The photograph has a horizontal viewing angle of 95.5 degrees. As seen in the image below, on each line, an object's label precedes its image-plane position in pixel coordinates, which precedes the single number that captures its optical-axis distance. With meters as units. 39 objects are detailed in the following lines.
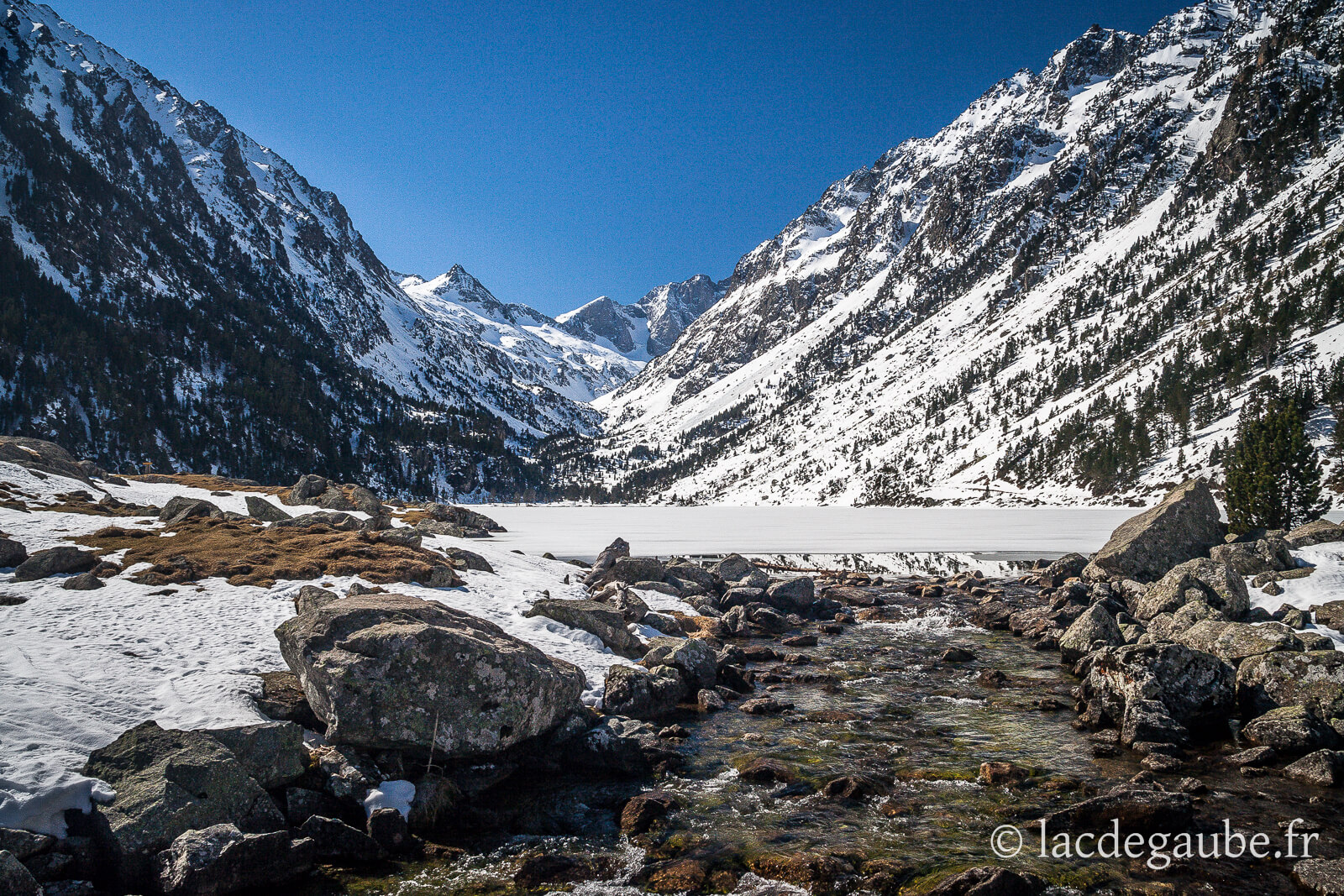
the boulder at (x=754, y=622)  27.50
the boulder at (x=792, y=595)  31.67
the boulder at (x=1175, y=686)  14.52
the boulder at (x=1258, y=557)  23.17
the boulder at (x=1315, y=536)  25.27
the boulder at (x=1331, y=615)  17.75
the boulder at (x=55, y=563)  17.94
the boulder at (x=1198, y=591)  20.36
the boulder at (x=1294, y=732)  12.77
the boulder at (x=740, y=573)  34.47
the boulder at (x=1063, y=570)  34.44
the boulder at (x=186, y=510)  31.74
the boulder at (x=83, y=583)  17.44
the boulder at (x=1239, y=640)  15.94
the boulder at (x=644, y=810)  11.07
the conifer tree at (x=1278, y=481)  37.03
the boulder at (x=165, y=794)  8.66
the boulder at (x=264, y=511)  39.00
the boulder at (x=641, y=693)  16.44
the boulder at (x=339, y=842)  9.80
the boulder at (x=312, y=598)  17.33
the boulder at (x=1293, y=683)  13.78
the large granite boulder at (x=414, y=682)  11.81
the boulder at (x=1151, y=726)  13.75
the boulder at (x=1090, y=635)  20.61
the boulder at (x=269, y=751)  10.47
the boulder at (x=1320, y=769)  11.60
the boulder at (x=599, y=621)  20.75
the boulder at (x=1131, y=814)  10.32
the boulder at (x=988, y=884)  8.62
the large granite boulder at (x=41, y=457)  40.41
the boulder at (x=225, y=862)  8.41
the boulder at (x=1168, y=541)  30.88
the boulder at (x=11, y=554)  18.72
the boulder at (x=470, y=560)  28.69
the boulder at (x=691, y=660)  18.92
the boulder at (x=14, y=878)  7.12
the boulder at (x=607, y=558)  32.50
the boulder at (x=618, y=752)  13.48
